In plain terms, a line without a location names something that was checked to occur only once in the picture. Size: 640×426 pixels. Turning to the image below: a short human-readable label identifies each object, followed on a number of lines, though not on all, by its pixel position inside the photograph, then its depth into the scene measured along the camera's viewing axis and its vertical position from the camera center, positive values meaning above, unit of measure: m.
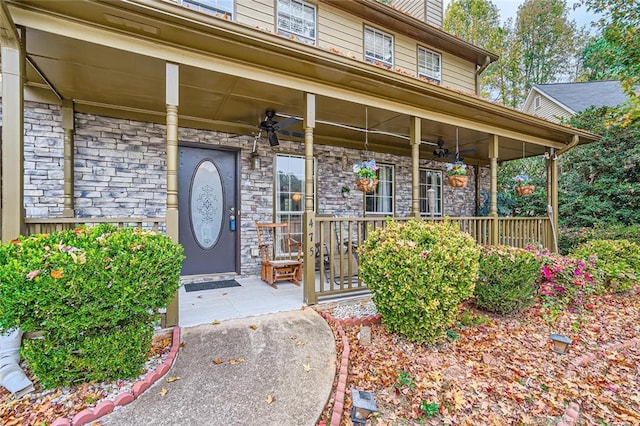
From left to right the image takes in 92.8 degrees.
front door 4.77 +0.06
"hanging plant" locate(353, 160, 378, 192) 4.23 +0.53
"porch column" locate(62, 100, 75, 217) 3.82 +0.74
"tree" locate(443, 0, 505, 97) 15.48 +9.90
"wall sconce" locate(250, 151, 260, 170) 5.08 +0.89
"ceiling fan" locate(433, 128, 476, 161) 6.25 +1.33
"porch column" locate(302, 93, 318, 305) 3.55 -0.02
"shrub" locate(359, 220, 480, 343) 2.79 -0.62
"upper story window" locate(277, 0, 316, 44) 5.19 +3.38
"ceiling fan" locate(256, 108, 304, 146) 4.38 +1.27
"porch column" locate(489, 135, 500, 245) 5.48 +0.43
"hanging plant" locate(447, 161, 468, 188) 5.30 +0.67
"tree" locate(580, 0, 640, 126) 6.80 +4.13
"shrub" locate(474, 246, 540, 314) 3.61 -0.81
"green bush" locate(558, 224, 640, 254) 6.54 -0.47
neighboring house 11.62 +4.91
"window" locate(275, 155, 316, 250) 5.51 +0.40
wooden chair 4.55 -0.71
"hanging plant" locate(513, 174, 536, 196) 5.85 +0.51
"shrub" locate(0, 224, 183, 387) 1.78 -0.54
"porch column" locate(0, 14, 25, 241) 2.33 +0.60
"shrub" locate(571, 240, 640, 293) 4.66 -0.75
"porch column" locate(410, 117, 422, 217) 4.48 +0.75
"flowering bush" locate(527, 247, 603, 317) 4.07 -0.95
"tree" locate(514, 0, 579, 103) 16.16 +9.38
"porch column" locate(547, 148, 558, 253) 6.40 +0.39
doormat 4.34 -1.07
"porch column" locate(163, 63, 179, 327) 2.84 +0.51
